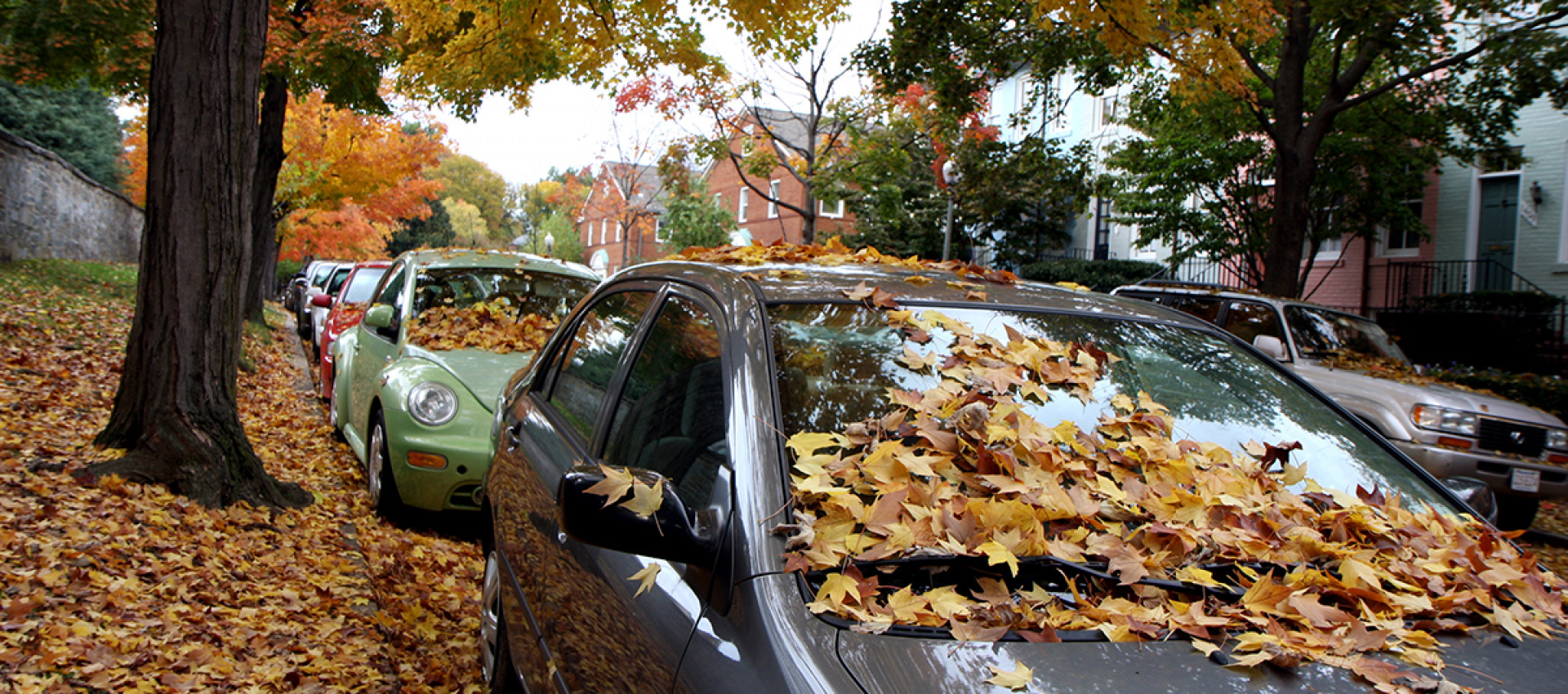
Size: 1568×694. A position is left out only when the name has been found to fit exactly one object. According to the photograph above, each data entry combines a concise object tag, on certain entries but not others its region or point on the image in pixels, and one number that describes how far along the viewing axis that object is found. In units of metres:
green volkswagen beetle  5.84
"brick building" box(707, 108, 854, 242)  39.34
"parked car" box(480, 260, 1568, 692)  1.71
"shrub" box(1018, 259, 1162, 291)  23.50
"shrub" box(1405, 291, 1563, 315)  15.41
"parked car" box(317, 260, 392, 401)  9.61
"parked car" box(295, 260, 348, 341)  18.89
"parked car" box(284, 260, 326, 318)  24.38
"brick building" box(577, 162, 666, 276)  39.38
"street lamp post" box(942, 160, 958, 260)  16.75
